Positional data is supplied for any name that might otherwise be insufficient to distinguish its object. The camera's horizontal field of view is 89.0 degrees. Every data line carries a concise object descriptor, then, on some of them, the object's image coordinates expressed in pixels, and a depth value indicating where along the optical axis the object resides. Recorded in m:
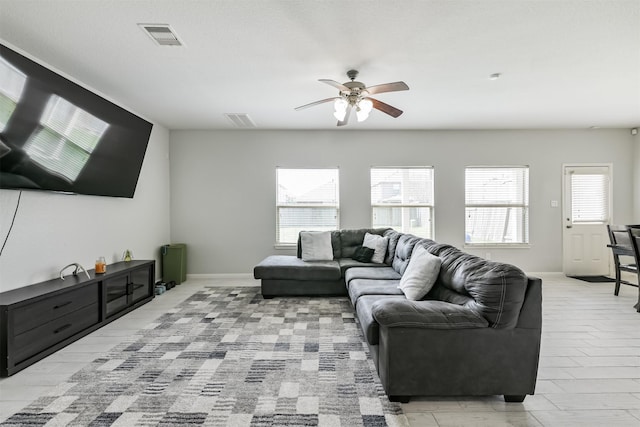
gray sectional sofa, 2.00
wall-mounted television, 2.56
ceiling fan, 3.11
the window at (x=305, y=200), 5.91
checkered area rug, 1.91
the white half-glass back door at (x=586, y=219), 5.88
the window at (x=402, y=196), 5.94
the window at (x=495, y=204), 5.95
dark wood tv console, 2.40
